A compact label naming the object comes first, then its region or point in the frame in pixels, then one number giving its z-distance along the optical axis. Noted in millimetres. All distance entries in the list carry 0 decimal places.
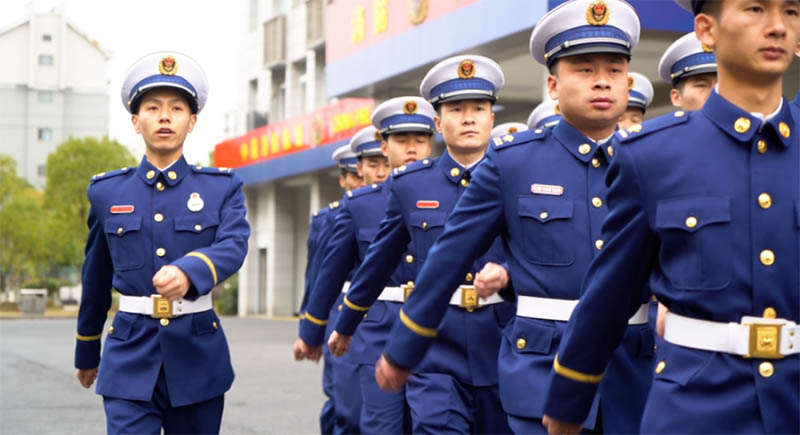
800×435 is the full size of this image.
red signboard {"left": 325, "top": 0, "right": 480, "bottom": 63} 19484
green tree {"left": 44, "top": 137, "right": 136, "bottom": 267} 47438
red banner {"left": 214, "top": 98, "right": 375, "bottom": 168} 27859
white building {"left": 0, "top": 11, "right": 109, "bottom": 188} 76875
